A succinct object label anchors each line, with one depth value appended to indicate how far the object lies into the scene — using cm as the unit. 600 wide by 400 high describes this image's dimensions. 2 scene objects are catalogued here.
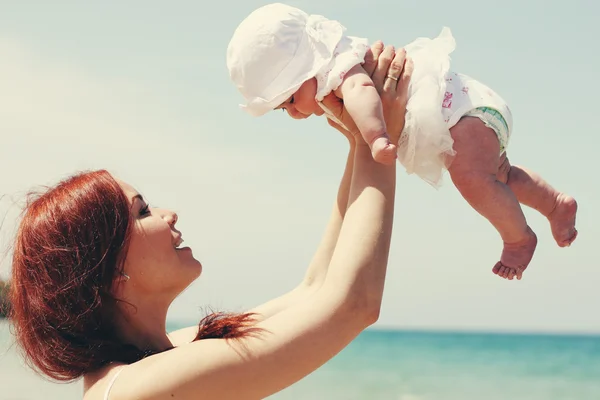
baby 286
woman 208
